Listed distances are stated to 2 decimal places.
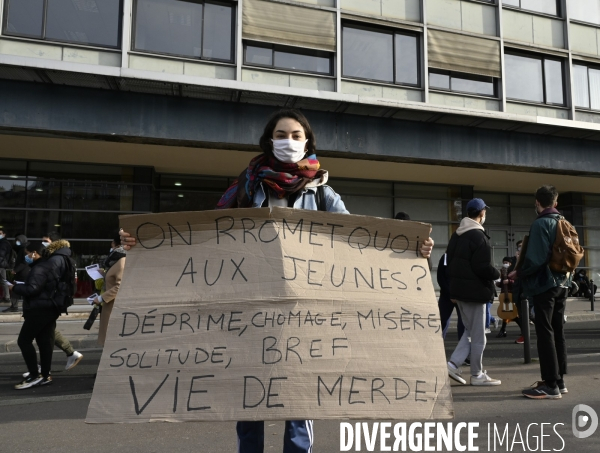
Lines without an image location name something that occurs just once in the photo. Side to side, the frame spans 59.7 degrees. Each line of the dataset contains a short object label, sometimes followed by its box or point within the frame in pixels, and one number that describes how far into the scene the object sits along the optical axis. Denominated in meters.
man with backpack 4.77
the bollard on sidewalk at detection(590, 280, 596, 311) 13.26
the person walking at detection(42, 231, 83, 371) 6.74
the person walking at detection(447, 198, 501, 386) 5.43
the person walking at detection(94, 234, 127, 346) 5.76
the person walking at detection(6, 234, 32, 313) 11.51
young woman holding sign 2.57
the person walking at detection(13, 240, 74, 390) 5.85
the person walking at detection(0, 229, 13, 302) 12.01
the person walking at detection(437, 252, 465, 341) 6.60
